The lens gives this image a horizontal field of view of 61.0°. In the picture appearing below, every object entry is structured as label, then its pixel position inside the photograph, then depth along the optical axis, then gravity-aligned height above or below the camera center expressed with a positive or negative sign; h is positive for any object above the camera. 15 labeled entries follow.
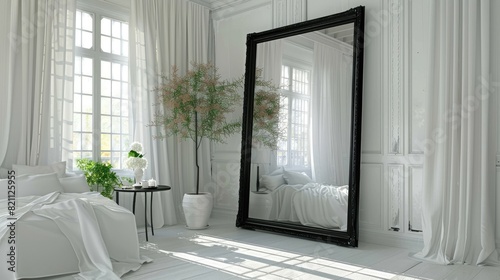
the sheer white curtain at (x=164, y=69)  5.79 +0.96
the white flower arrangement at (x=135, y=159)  4.98 -0.25
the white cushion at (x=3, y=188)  3.95 -0.51
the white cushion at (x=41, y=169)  4.43 -0.36
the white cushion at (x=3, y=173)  4.45 -0.40
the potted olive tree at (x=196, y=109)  5.64 +0.41
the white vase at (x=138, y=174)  5.05 -0.43
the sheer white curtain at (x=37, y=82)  4.64 +0.60
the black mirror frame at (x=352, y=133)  4.71 +0.12
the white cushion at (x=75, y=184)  4.53 -0.52
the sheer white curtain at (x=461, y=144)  3.96 +0.02
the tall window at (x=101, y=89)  5.42 +0.63
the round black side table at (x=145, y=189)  4.81 -0.59
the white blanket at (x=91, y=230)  3.37 -0.79
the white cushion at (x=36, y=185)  4.04 -0.48
